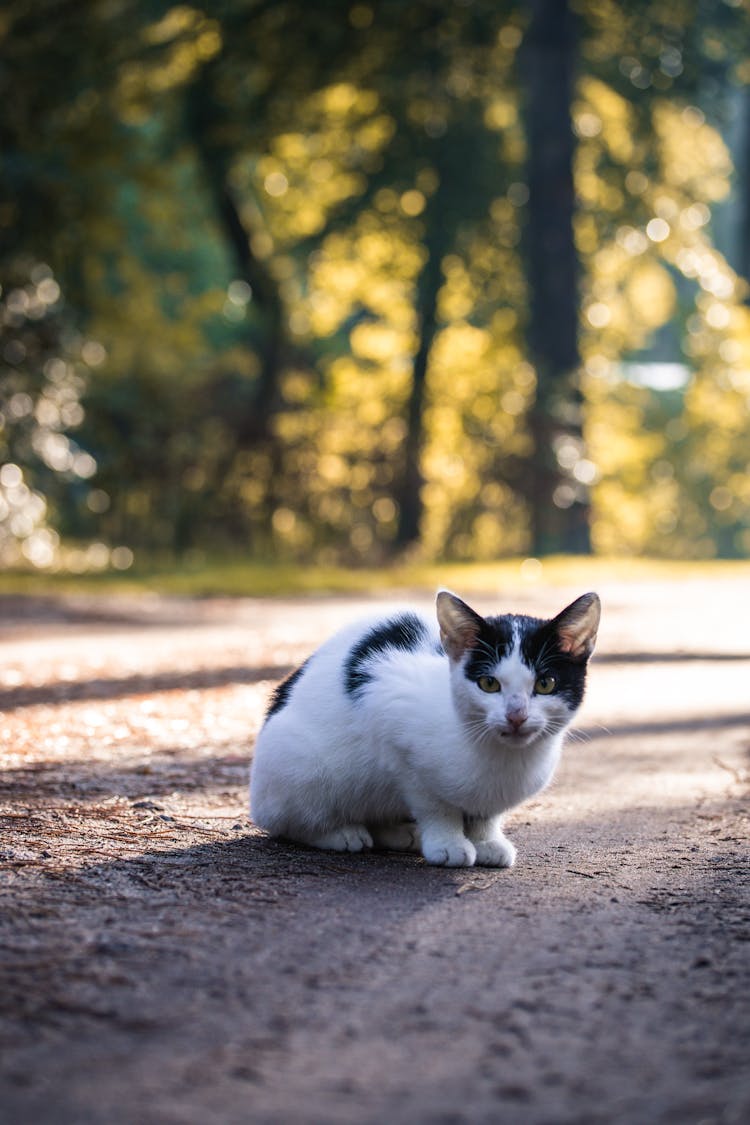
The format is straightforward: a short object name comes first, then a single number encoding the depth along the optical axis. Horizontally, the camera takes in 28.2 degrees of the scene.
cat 4.22
